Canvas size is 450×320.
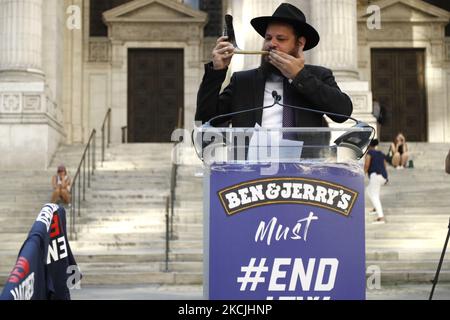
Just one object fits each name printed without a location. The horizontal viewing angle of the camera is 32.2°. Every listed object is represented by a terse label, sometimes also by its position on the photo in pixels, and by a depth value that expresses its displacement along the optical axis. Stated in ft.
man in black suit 12.65
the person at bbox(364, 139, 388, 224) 49.52
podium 11.00
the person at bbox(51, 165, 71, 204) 53.54
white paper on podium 11.55
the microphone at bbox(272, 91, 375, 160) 11.69
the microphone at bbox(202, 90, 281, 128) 12.40
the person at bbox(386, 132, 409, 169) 68.95
